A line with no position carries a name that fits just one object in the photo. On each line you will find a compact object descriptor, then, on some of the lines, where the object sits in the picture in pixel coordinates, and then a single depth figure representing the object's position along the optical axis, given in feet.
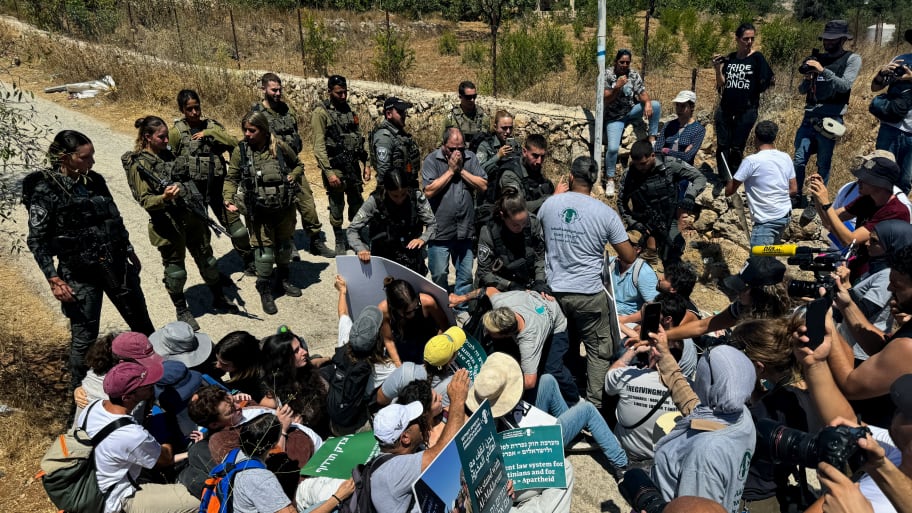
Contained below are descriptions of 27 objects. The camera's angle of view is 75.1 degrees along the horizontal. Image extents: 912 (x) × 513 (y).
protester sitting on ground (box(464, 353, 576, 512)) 10.76
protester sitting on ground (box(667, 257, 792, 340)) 12.78
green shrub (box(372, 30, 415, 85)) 38.42
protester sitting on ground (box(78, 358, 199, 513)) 10.06
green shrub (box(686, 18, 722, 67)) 41.81
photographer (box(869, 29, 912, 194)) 20.33
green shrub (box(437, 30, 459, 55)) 52.03
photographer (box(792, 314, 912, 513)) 6.56
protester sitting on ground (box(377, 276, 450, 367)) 13.34
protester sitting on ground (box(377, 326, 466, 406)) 11.64
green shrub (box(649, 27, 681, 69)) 39.09
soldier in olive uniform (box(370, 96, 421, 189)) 20.17
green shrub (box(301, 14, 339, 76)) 40.65
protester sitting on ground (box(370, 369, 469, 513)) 8.80
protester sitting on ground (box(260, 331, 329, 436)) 12.82
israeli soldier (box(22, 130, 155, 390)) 13.96
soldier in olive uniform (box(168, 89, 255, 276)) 18.71
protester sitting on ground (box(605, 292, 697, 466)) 12.10
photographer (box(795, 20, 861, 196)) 21.21
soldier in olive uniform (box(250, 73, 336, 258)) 21.57
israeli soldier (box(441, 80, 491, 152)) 22.06
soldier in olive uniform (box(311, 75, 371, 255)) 21.97
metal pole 22.70
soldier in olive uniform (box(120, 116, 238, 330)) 16.93
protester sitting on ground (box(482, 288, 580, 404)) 12.21
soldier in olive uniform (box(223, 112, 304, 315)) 18.54
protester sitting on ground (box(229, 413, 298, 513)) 9.16
